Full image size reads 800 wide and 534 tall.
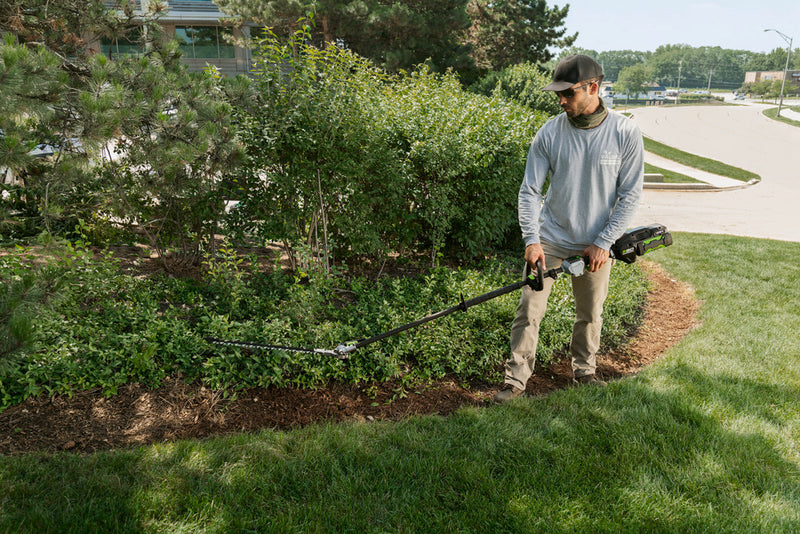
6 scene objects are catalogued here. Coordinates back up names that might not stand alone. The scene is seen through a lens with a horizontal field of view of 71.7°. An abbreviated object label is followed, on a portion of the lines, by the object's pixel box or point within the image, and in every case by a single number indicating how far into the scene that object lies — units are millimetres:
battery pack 3248
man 3092
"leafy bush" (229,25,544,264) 4270
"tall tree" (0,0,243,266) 2793
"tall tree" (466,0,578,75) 25312
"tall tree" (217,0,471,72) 18500
